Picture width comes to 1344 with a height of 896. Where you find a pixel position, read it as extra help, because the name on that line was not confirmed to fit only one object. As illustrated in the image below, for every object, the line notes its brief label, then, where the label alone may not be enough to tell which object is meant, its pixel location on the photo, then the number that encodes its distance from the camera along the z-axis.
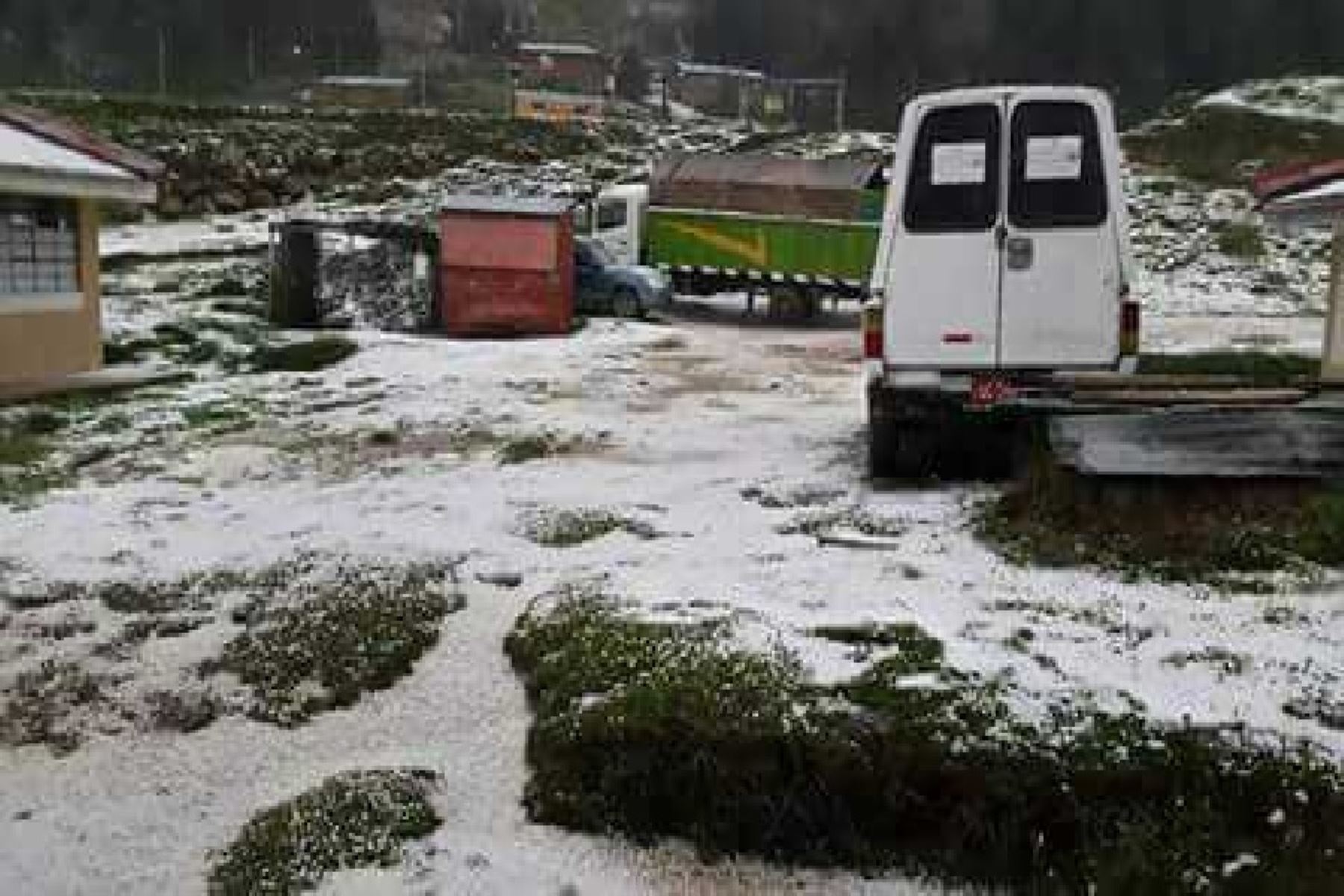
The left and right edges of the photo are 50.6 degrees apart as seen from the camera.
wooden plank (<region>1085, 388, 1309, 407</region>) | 7.14
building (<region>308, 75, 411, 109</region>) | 63.00
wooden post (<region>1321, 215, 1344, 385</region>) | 12.37
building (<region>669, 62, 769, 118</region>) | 71.75
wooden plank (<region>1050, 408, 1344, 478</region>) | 6.57
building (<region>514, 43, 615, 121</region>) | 66.62
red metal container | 21.72
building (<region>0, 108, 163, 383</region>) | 15.03
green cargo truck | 27.39
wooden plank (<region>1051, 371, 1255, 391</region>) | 7.91
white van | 8.23
